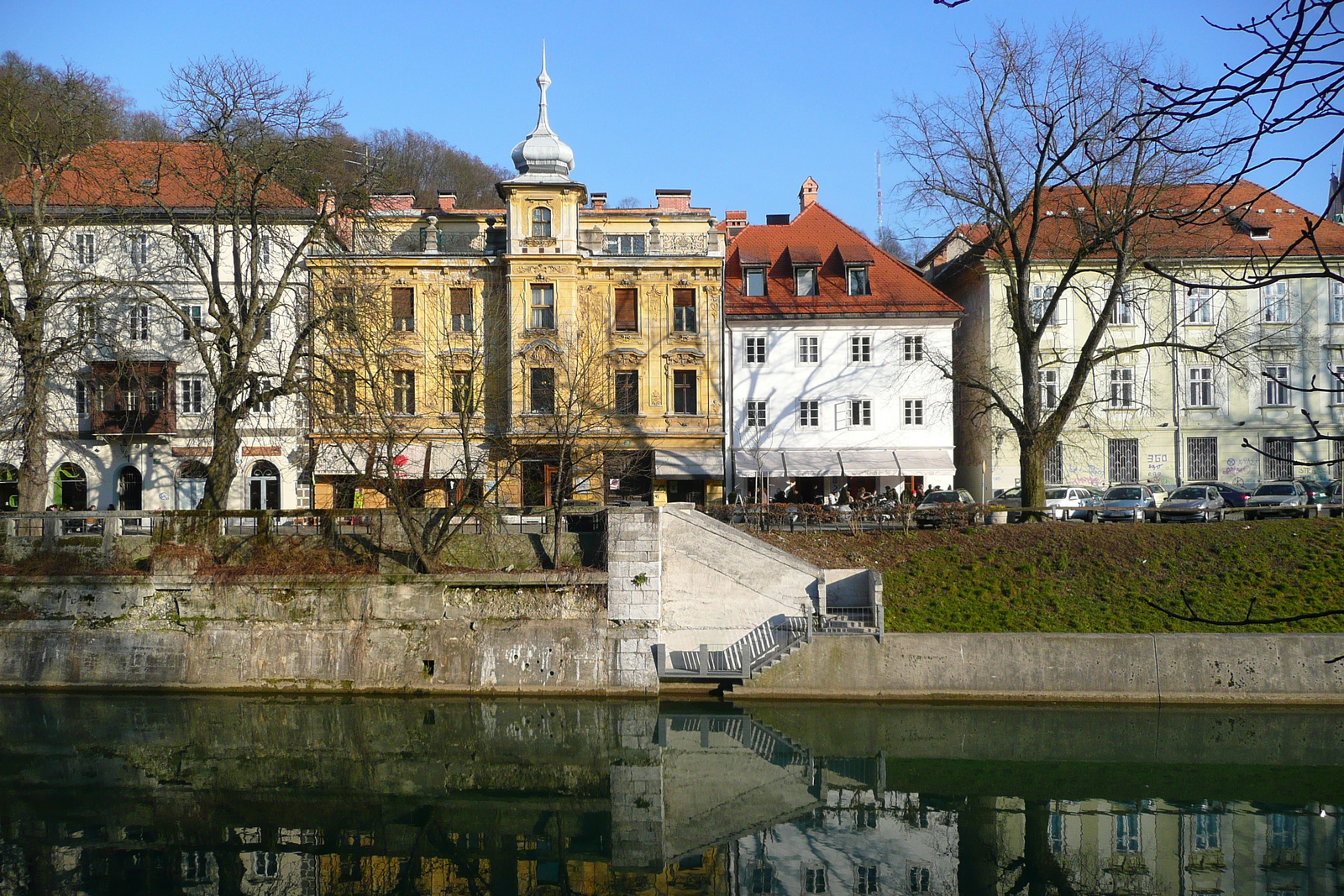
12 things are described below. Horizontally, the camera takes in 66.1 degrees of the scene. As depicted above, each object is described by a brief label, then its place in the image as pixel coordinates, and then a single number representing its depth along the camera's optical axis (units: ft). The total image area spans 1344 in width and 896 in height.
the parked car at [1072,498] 100.12
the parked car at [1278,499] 93.50
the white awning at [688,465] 114.73
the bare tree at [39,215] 80.53
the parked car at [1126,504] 94.68
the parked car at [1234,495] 102.27
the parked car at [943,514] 86.69
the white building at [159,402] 109.09
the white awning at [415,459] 109.91
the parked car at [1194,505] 92.43
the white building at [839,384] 119.34
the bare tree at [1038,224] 80.94
